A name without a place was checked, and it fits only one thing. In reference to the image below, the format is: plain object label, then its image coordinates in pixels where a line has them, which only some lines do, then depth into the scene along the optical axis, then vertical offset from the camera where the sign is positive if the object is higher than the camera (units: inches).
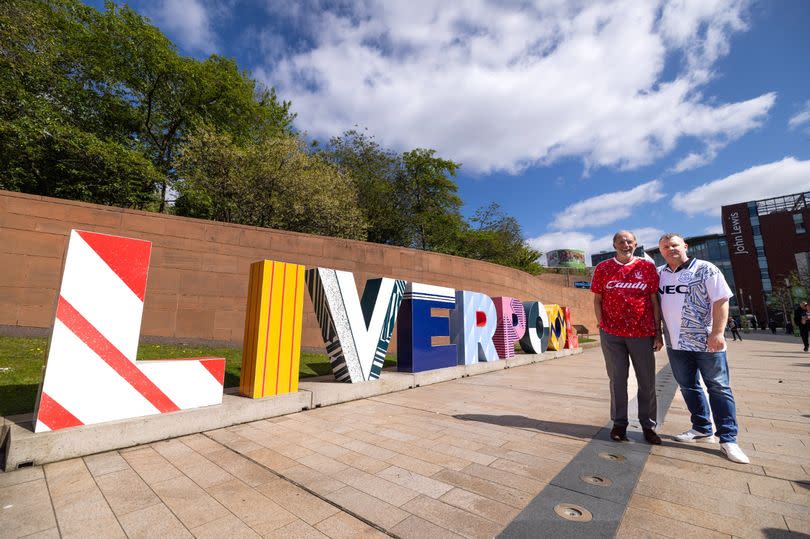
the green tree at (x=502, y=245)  1147.3 +276.5
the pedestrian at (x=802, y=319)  558.6 +19.0
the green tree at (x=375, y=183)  958.8 +389.0
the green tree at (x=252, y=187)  585.0 +228.8
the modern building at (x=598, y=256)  4181.8 +929.0
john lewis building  2477.9 +595.0
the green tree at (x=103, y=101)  477.4 +401.7
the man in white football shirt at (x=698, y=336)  131.6 -2.0
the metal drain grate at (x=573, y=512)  90.2 -45.7
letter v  231.0 +2.6
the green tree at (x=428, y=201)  1071.0 +384.8
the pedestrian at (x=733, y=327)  953.6 +9.6
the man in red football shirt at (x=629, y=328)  145.1 +1.0
